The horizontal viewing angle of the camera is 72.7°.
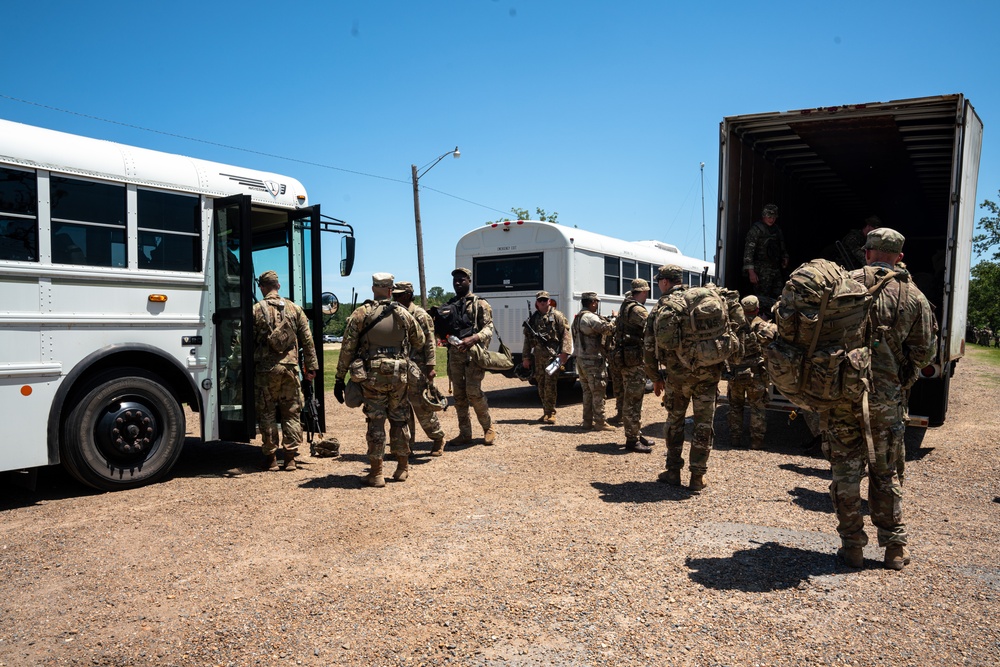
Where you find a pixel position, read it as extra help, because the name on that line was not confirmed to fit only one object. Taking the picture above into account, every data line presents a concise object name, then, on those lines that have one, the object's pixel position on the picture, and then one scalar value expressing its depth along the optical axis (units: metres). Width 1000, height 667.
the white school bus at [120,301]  5.61
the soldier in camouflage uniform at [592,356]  9.28
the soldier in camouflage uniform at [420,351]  7.11
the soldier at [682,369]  6.00
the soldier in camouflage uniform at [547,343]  9.98
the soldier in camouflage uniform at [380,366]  6.42
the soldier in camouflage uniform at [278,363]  6.90
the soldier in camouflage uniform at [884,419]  4.36
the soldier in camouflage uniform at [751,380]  7.96
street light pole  21.52
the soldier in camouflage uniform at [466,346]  8.26
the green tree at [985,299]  38.56
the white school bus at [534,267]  11.99
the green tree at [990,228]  46.19
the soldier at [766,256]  9.38
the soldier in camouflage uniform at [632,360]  8.02
